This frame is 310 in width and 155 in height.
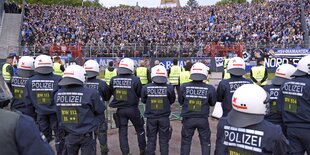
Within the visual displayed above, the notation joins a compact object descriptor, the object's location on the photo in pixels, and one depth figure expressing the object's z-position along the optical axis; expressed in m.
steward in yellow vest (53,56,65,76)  11.49
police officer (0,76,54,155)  2.12
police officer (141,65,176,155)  7.12
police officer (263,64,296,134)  6.46
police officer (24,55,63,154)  6.98
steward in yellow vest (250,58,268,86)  9.68
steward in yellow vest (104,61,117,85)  11.07
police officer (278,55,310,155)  5.32
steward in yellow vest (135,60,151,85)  10.61
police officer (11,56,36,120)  7.56
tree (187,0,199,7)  133.07
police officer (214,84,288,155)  3.54
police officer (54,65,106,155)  5.60
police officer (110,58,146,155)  7.49
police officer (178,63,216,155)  6.71
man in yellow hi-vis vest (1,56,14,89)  11.65
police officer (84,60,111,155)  7.50
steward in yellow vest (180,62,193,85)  10.55
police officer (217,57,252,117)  6.89
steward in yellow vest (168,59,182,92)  13.04
